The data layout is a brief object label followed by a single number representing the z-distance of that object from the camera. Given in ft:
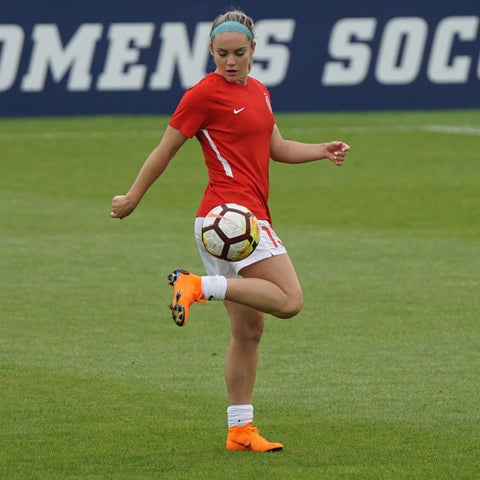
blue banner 190.80
